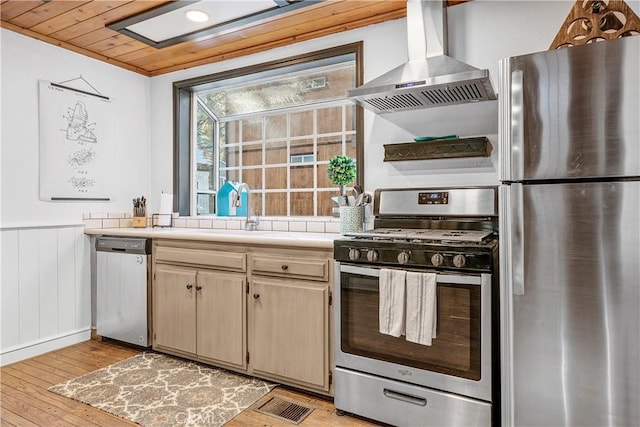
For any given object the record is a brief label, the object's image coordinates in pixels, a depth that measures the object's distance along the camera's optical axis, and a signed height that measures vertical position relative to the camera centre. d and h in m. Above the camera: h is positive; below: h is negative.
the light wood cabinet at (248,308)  2.16 -0.58
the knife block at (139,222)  3.45 -0.08
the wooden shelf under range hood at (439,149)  2.17 +0.36
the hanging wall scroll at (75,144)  2.94 +0.55
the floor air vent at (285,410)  2.01 -1.04
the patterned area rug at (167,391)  2.02 -1.02
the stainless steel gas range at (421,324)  1.71 -0.52
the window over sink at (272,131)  3.01 +0.69
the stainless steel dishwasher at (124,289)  2.82 -0.56
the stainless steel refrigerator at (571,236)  1.34 -0.09
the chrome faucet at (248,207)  3.05 +0.04
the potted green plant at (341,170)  2.60 +0.28
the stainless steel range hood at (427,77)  1.98 +0.69
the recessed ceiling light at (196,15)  2.54 +1.30
